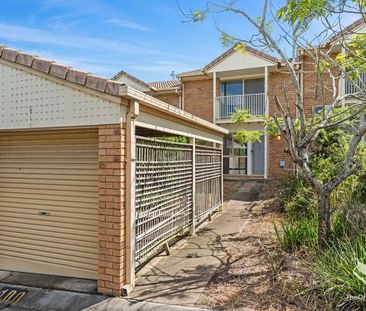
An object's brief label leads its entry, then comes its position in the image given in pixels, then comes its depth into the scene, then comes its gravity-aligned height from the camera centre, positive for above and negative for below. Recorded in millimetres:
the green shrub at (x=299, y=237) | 6109 -1519
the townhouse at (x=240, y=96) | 18281 +3894
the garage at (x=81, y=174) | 5047 -307
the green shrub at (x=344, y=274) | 4113 -1589
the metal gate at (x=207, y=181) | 9234 -720
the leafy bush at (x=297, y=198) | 8689 -1206
